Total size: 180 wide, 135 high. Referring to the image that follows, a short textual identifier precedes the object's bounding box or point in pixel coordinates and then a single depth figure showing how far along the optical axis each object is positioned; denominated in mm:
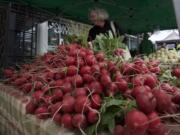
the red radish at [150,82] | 996
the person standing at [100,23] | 2578
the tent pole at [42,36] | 4964
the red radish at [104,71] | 1089
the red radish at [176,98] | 895
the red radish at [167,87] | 977
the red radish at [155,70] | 1280
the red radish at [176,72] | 1178
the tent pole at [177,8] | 942
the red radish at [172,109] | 820
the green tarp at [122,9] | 3874
